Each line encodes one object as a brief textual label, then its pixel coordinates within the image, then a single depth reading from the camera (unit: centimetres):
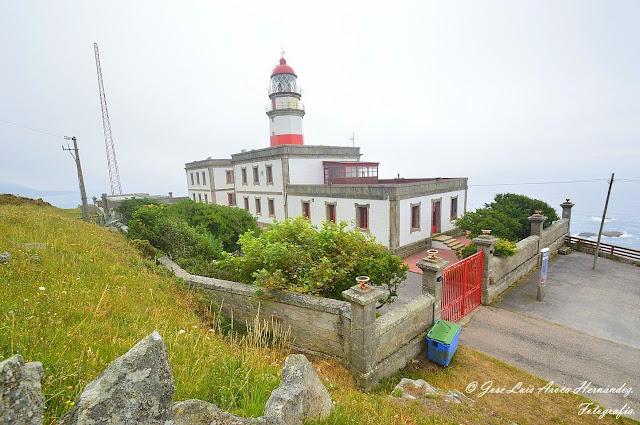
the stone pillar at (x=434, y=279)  805
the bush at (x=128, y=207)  1951
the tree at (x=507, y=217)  1468
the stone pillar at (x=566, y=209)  1737
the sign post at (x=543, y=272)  1026
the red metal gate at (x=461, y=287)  895
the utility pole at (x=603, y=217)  1388
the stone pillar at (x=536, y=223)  1355
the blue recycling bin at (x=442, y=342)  704
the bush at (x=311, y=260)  678
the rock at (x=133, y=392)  166
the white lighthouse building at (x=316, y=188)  1719
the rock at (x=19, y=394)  148
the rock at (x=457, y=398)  532
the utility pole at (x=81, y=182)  1991
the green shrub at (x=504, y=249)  1130
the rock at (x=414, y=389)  540
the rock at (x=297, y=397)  245
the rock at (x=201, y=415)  221
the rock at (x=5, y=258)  527
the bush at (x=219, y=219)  1369
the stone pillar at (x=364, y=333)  586
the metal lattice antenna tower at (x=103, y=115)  4847
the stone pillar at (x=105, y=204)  2728
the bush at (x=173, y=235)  1098
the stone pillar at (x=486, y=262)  1044
